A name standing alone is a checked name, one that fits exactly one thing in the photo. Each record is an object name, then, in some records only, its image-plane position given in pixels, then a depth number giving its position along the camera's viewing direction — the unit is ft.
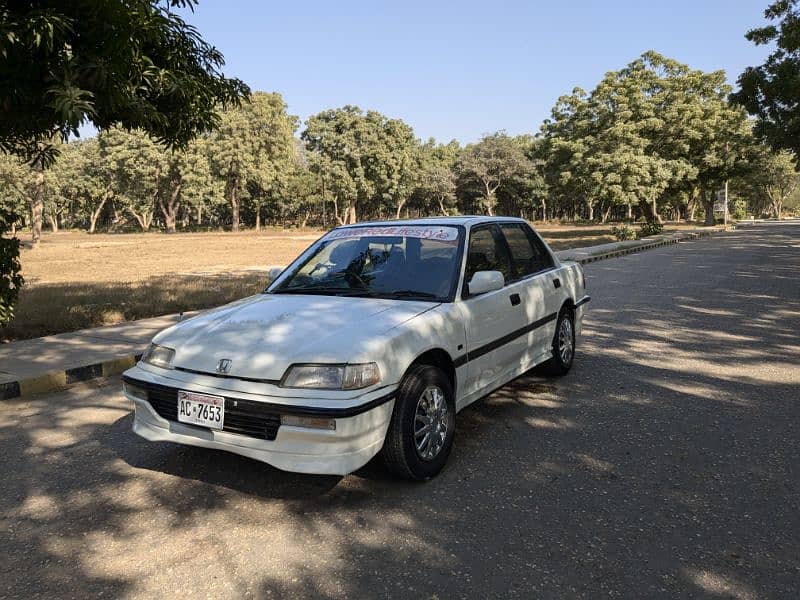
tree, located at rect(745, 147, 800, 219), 141.79
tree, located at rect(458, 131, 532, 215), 203.82
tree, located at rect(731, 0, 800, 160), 65.00
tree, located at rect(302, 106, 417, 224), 196.95
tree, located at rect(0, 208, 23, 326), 23.24
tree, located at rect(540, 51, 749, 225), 111.14
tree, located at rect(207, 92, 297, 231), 188.96
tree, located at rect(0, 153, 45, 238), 156.15
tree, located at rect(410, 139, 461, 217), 222.28
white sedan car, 10.76
